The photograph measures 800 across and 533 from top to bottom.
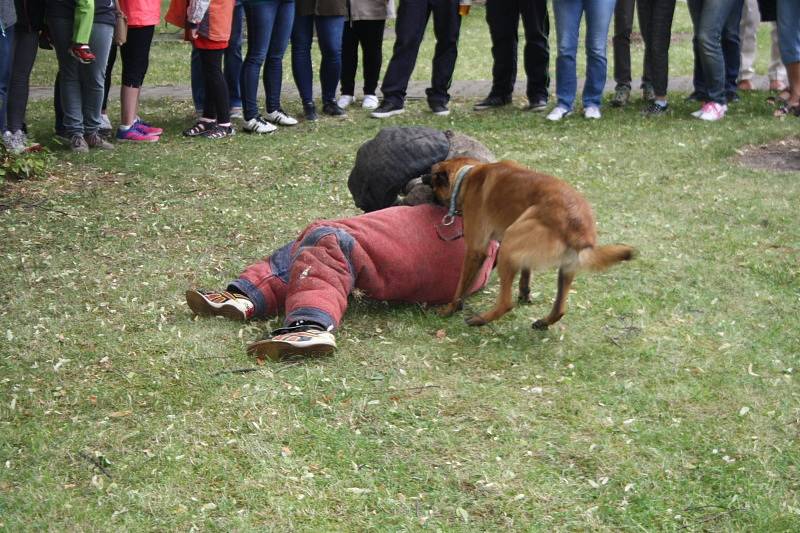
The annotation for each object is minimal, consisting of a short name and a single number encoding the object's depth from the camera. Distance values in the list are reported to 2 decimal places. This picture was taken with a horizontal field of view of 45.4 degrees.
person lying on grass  4.47
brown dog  4.31
